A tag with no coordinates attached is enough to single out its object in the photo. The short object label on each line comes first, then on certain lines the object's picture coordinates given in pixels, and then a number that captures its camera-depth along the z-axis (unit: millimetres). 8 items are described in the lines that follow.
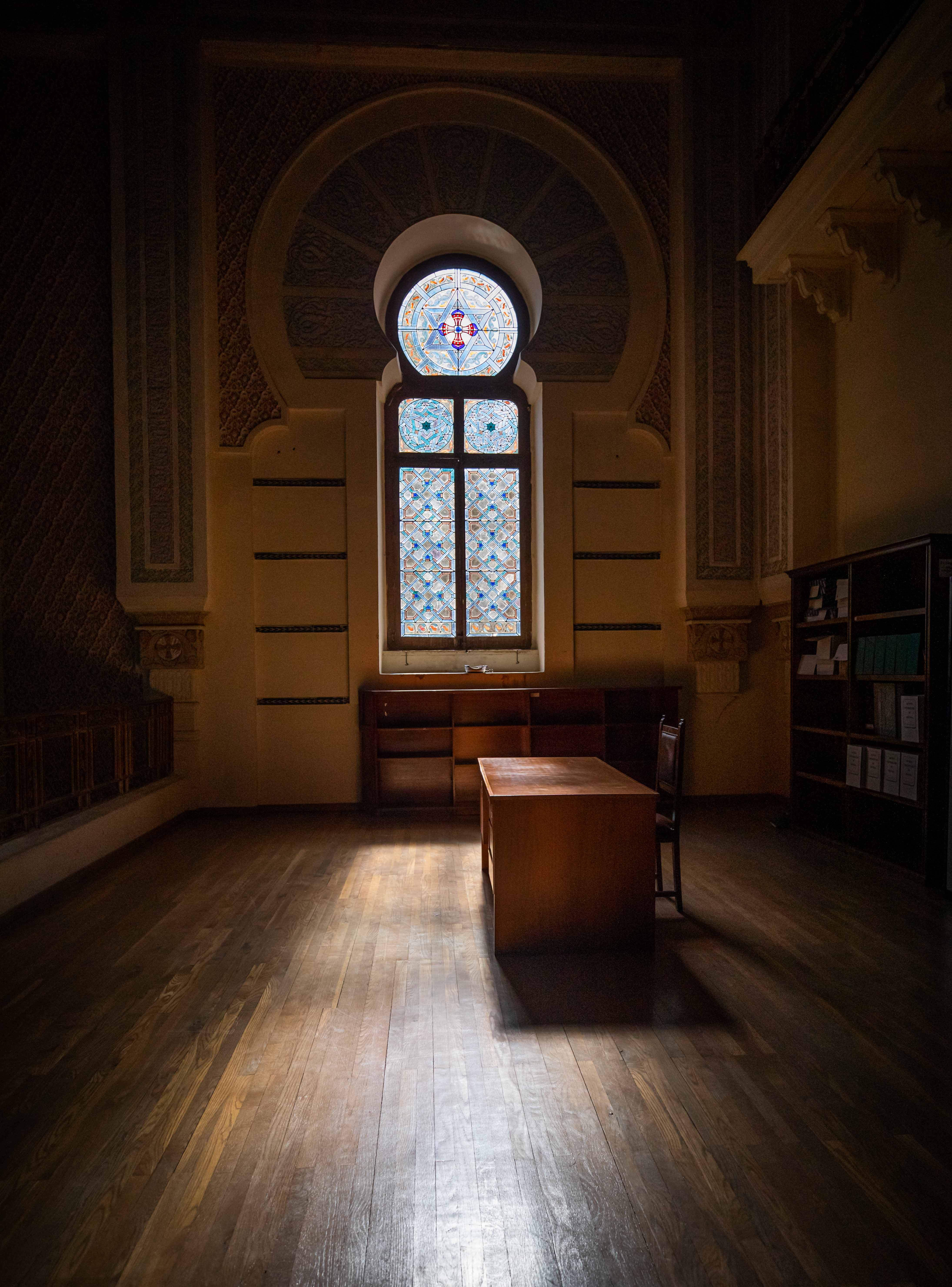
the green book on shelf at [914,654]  4035
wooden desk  3055
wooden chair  3547
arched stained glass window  6582
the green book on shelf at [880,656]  4293
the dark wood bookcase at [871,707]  3826
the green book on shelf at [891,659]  4199
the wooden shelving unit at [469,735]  5941
